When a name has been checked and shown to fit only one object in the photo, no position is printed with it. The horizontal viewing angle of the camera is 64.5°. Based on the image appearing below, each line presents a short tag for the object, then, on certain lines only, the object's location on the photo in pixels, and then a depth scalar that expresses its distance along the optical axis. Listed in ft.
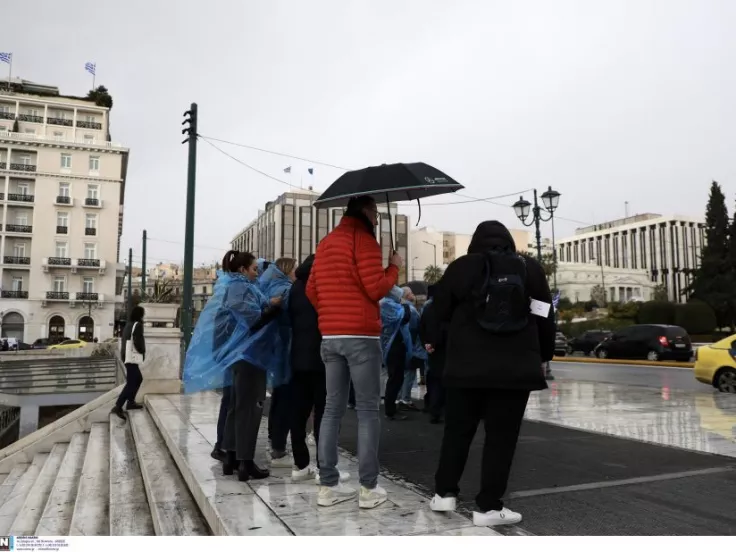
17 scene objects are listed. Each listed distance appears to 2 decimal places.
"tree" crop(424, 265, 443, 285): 270.05
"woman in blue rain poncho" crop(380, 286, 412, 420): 23.30
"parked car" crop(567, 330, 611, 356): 91.61
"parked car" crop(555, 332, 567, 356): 86.23
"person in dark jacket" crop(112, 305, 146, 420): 26.78
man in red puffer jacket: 10.64
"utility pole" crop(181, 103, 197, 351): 39.17
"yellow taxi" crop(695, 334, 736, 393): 32.73
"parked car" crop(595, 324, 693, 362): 63.57
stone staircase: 9.59
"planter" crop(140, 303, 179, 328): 31.96
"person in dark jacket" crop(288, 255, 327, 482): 12.63
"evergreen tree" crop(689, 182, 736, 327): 145.28
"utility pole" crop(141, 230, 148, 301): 94.94
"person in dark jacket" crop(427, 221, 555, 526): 9.71
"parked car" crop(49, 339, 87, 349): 99.55
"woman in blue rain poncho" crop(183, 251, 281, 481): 12.70
